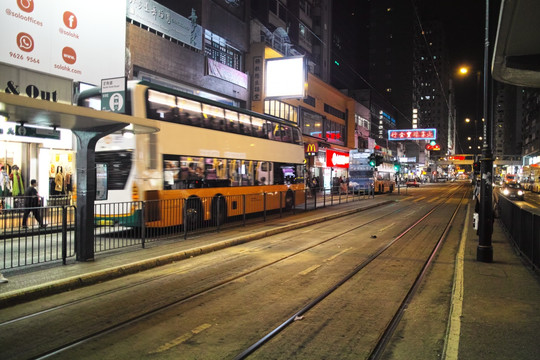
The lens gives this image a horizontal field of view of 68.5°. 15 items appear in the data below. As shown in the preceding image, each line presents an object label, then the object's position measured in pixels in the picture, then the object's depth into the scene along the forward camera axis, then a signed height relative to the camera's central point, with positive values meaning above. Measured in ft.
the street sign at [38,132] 49.06 +5.57
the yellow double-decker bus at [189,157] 39.63 +2.20
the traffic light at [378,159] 99.25 +4.45
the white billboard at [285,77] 93.40 +23.50
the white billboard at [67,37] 44.01 +17.01
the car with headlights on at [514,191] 123.64 -4.40
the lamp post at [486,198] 29.30 -1.56
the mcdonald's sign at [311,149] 105.60 +7.38
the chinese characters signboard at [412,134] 182.09 +20.11
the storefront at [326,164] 127.78 +4.32
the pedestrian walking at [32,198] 43.32 -2.45
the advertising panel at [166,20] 60.44 +25.78
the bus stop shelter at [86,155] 26.14 +1.46
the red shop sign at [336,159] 140.26 +6.61
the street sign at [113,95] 29.23 +6.12
